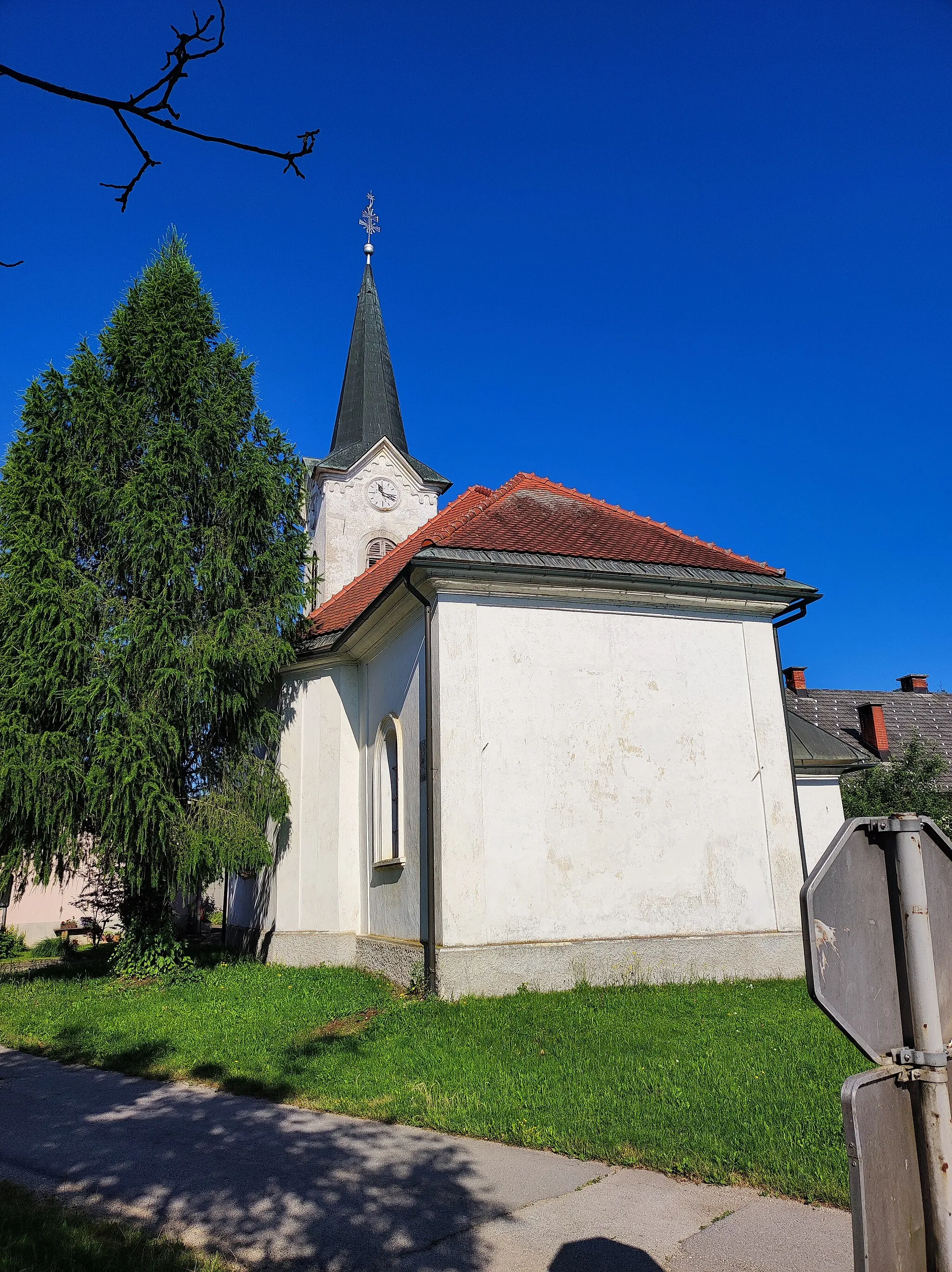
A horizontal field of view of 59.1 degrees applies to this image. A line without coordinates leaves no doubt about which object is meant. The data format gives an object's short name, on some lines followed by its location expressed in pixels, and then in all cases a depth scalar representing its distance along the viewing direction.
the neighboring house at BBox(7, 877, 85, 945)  25.36
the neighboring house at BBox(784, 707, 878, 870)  19.45
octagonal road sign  2.04
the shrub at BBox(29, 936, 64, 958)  22.53
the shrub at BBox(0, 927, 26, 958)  20.61
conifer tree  12.24
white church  10.95
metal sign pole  2.01
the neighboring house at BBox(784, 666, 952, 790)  34.72
